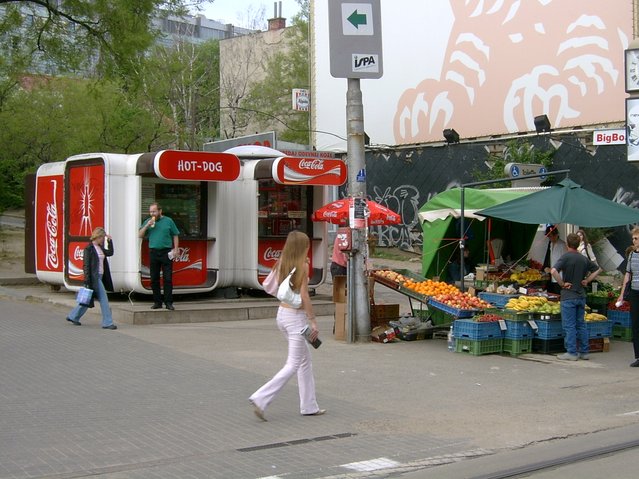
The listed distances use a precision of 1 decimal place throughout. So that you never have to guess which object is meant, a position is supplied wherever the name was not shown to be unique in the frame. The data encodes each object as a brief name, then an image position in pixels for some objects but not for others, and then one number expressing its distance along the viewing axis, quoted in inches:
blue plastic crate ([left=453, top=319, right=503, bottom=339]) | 450.3
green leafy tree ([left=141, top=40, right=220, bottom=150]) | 1120.7
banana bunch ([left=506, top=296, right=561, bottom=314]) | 461.1
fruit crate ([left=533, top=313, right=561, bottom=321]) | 456.1
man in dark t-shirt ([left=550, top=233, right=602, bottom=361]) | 435.5
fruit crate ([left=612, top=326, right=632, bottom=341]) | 522.6
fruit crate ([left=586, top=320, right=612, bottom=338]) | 466.0
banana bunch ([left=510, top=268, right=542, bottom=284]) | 556.7
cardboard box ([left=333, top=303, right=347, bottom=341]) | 494.9
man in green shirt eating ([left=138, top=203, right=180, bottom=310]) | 545.3
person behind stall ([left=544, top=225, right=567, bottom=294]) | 555.8
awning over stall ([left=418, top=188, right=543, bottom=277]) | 575.8
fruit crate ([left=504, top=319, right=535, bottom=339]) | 451.8
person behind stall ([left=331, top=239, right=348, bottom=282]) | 621.0
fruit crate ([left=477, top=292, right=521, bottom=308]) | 500.4
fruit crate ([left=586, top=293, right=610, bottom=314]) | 530.3
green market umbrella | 477.1
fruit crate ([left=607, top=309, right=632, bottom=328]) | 521.2
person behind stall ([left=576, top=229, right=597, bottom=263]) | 622.5
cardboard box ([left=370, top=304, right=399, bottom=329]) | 510.9
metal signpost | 475.8
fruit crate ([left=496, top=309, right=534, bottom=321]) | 452.4
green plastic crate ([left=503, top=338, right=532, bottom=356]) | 452.1
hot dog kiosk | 581.3
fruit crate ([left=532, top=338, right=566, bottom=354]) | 458.6
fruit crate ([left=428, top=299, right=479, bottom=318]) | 463.2
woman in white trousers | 299.4
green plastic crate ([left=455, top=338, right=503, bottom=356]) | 451.5
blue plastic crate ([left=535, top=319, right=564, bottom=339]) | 455.8
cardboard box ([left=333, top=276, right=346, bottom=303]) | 505.0
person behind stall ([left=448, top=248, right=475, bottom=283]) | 635.5
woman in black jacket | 503.5
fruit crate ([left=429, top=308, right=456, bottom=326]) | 516.6
